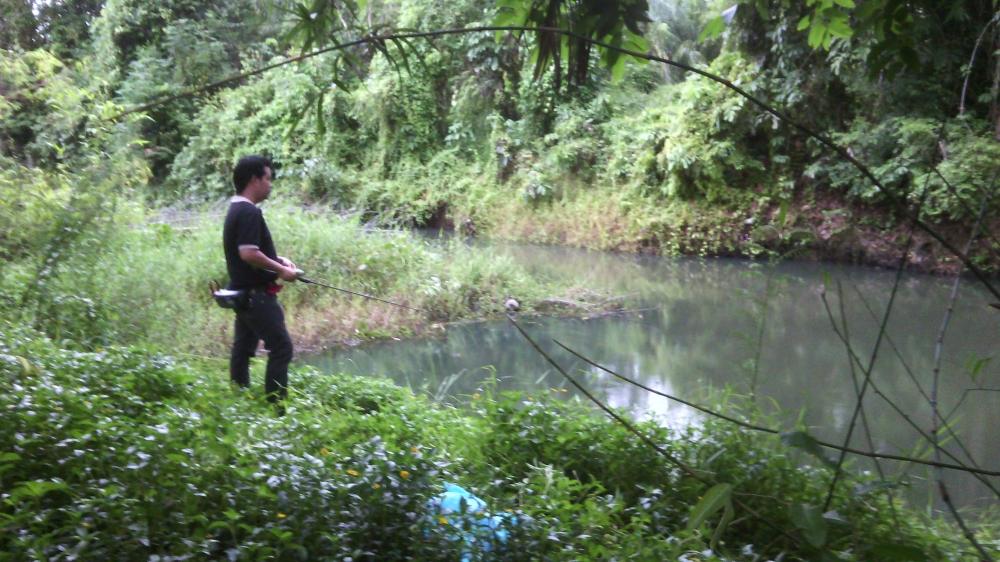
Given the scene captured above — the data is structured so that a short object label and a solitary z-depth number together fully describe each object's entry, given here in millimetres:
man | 4289
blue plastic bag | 2361
